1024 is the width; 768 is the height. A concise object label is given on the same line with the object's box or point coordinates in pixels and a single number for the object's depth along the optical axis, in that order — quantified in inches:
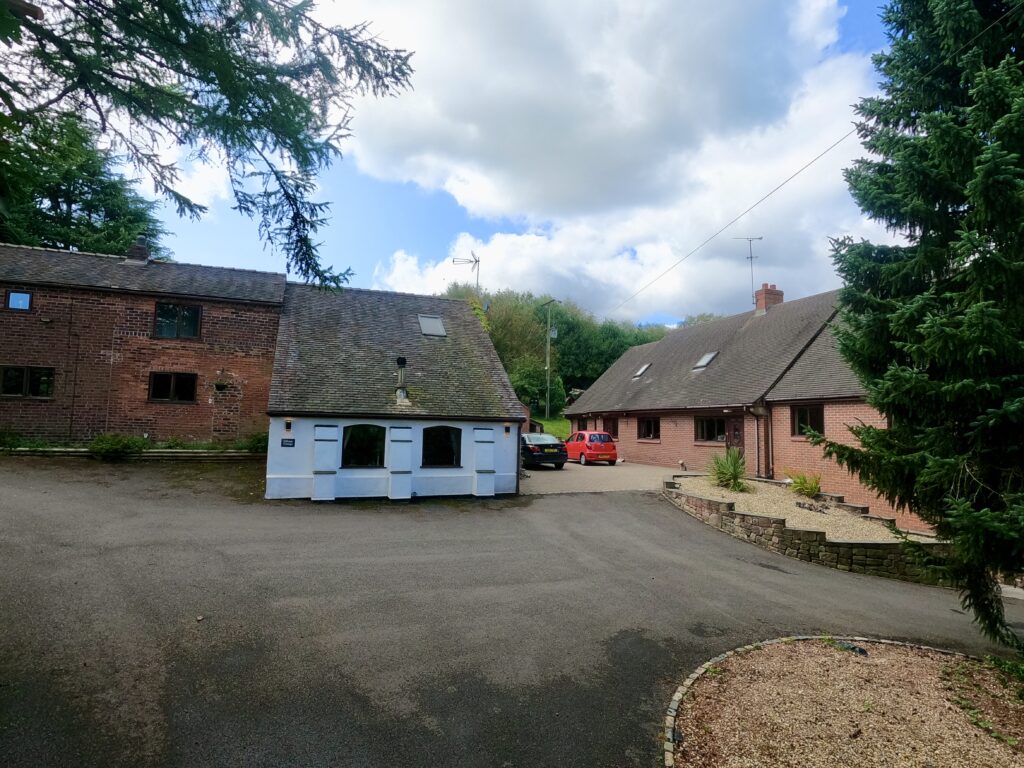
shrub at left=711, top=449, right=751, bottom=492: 568.1
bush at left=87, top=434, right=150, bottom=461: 572.1
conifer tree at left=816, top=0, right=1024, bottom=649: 179.8
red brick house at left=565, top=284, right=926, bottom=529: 601.9
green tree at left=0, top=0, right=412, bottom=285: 169.8
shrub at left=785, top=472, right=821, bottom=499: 551.8
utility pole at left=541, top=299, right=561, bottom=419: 1446.7
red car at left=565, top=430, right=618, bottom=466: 904.3
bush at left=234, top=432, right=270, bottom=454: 650.8
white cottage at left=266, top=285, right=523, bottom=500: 502.3
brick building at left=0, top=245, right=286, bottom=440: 637.9
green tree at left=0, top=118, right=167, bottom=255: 982.4
